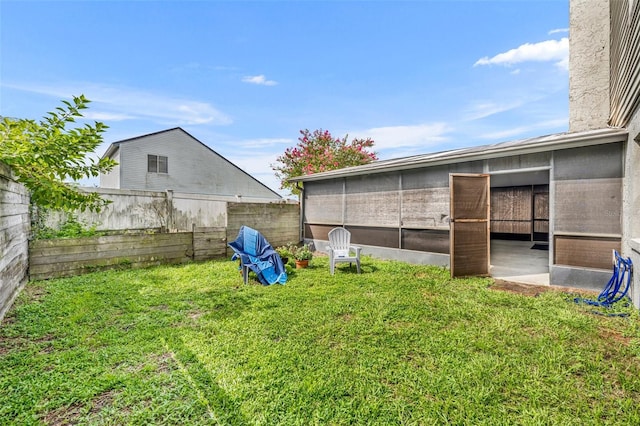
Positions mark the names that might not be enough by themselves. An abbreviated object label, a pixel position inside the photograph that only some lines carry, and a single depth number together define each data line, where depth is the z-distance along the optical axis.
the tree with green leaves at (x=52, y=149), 2.27
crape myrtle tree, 13.77
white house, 12.12
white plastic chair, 5.16
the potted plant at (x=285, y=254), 5.48
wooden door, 4.84
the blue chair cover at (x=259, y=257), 4.53
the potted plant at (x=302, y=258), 5.69
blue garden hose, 3.34
